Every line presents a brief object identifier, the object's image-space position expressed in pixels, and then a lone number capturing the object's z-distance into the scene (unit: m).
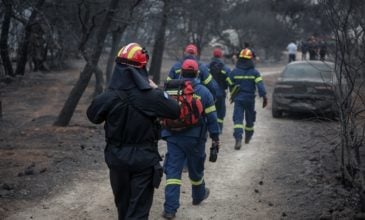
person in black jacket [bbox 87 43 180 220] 5.16
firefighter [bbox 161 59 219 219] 6.96
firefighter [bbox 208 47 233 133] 11.99
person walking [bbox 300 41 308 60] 24.95
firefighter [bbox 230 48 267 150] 11.23
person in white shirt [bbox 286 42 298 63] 29.47
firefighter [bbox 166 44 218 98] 9.77
